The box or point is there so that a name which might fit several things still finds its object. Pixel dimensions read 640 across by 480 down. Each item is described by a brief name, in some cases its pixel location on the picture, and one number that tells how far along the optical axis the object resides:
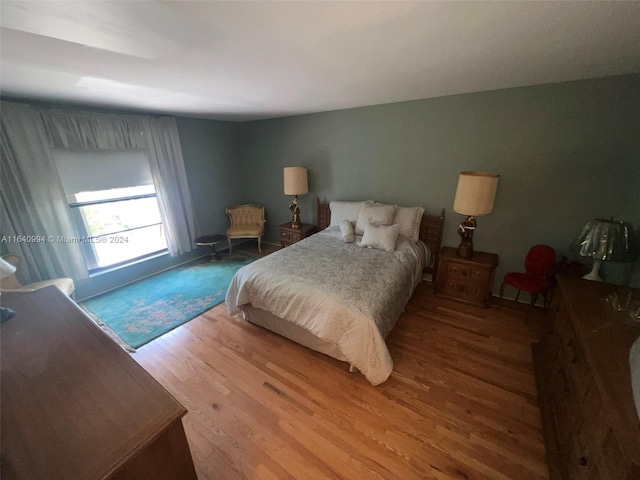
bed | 1.74
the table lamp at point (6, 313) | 1.18
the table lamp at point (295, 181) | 3.58
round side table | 3.84
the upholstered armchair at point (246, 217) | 4.39
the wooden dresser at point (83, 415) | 0.61
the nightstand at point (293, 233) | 3.76
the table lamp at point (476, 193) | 2.30
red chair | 2.28
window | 2.86
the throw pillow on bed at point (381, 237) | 2.68
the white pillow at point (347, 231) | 2.96
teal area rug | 2.47
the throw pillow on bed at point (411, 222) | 2.95
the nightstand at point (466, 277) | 2.55
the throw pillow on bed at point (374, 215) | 2.97
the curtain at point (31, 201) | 2.36
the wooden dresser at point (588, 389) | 0.80
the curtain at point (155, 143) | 2.65
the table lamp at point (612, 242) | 1.56
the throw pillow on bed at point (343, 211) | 3.28
